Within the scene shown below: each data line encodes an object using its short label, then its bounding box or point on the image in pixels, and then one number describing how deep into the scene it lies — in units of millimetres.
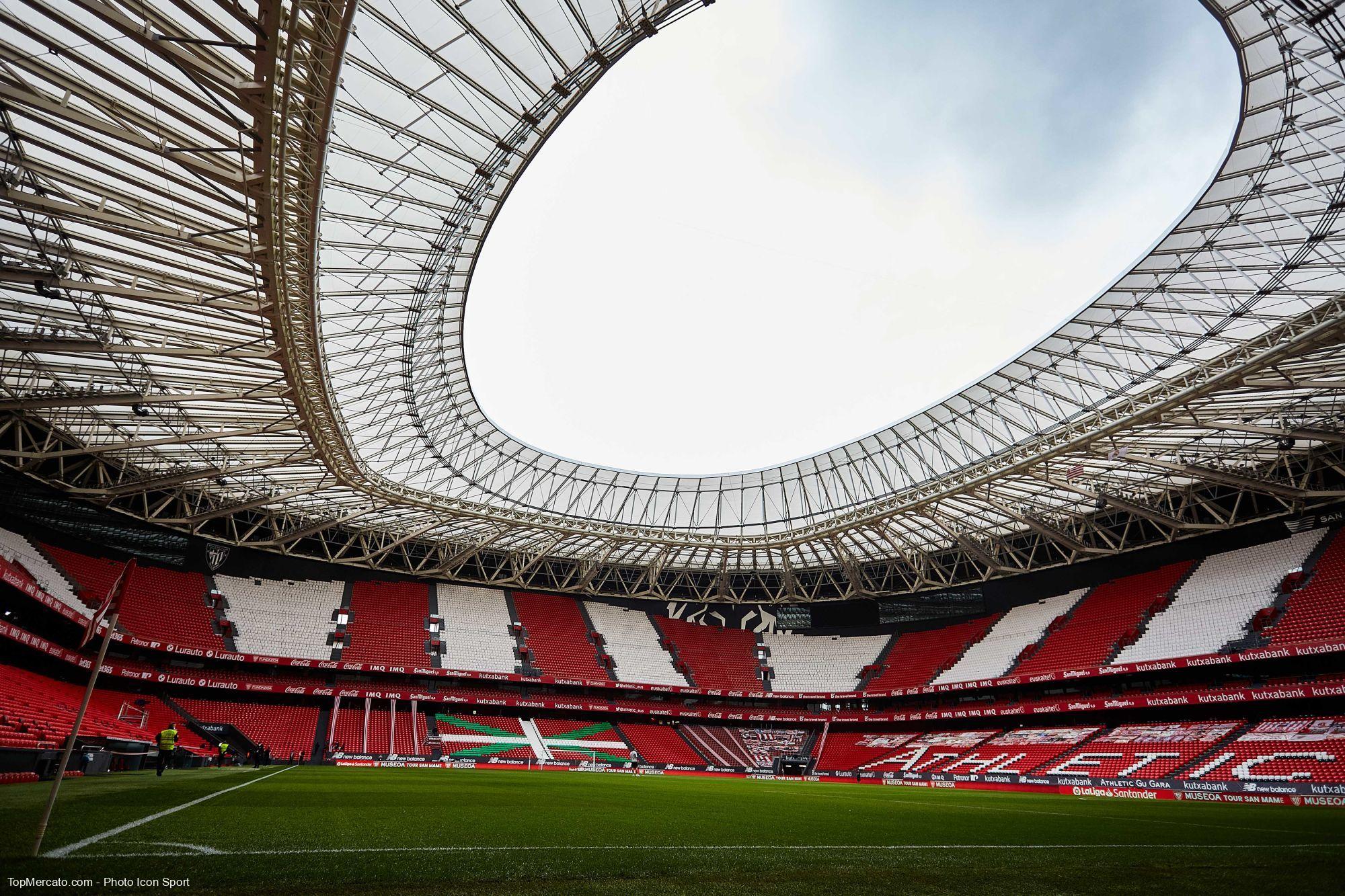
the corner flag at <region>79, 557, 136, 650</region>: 7094
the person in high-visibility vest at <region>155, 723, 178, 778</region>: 19391
